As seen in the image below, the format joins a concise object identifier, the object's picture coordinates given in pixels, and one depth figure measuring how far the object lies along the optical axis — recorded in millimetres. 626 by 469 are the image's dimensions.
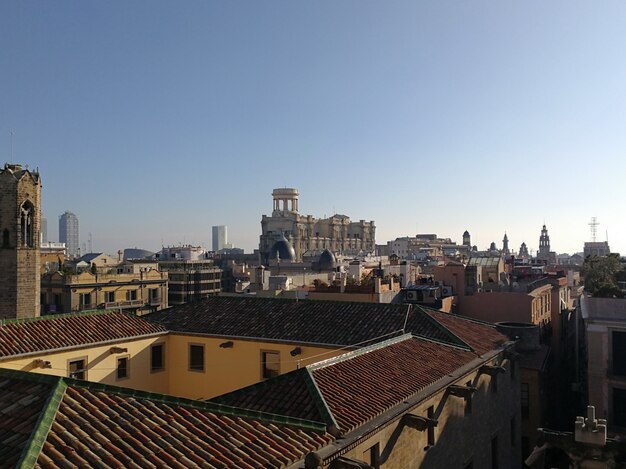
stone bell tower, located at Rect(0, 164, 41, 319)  32531
